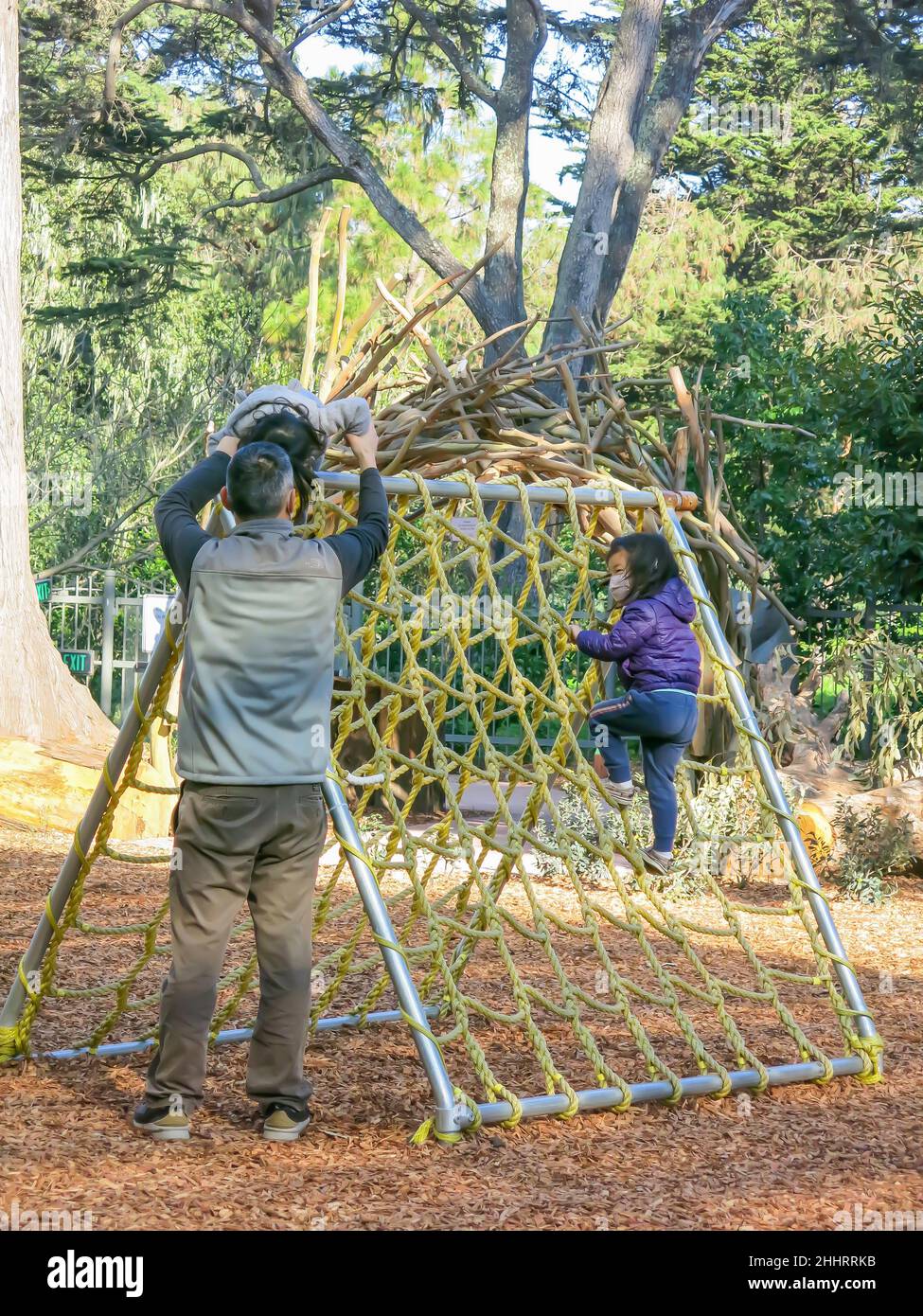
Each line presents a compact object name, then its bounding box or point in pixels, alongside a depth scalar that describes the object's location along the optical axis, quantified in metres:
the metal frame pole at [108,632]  14.28
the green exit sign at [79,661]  15.28
